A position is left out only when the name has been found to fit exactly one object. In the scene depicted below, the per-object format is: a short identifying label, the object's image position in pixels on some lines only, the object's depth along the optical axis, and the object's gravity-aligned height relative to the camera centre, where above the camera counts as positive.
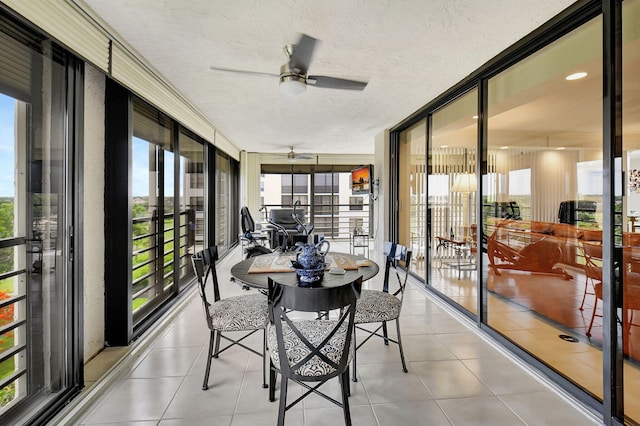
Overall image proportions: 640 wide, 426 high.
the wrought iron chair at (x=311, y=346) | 1.58 -0.72
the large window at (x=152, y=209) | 2.98 +0.01
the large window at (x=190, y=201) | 4.19 +0.13
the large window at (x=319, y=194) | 9.11 +0.46
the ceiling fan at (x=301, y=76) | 2.09 +1.01
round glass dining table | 2.06 -0.45
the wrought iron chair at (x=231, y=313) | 2.09 -0.70
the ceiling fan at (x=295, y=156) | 7.26 +1.24
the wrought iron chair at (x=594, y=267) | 1.96 -0.37
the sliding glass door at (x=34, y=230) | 1.60 -0.11
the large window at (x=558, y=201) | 1.74 +0.07
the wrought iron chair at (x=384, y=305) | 2.21 -0.69
